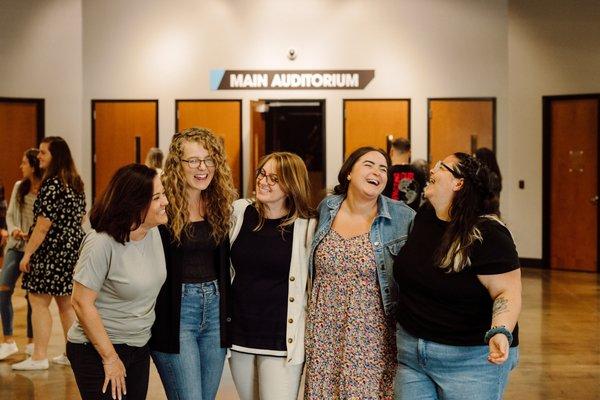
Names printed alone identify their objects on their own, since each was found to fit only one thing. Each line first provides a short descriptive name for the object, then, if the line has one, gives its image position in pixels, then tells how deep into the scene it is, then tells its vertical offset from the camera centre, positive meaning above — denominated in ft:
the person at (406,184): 26.81 +0.12
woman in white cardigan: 12.32 -1.49
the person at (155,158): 31.39 +1.12
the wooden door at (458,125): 42.91 +3.05
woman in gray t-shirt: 10.84 -1.15
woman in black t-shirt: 10.68 -1.27
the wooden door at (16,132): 40.65 +2.68
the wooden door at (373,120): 42.86 +3.30
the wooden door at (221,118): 43.09 +3.45
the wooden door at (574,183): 41.65 +0.20
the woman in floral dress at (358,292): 11.94 -1.41
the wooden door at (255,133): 43.01 +2.72
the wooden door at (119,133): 43.37 +2.77
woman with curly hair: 12.02 -1.12
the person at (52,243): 21.18 -1.31
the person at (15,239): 23.50 -1.33
